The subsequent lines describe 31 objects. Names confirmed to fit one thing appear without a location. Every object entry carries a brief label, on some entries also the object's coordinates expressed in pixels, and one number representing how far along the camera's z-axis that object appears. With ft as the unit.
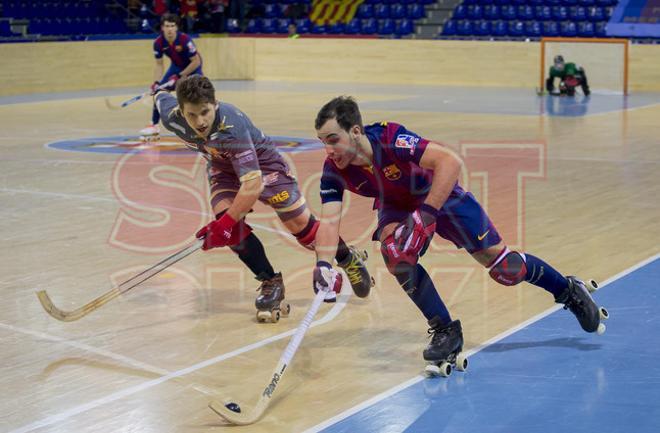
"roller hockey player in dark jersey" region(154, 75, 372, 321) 18.93
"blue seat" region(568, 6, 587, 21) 82.38
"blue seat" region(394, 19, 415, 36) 88.53
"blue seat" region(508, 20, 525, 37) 83.76
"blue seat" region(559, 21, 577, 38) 81.70
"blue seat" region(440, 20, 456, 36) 86.18
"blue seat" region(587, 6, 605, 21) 81.61
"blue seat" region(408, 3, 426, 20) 89.75
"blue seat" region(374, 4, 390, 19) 91.81
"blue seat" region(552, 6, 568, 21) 83.25
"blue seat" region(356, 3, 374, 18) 92.68
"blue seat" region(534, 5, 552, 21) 84.17
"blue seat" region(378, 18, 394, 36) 89.45
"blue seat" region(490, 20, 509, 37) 84.43
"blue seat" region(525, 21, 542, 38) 83.05
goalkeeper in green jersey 70.90
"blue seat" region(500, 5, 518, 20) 85.46
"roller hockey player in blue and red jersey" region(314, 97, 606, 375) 16.37
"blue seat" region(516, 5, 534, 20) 84.84
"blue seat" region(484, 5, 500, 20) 86.07
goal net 72.95
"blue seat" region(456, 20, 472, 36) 85.46
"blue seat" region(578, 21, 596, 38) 80.79
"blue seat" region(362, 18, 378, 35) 90.38
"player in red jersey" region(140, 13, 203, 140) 47.32
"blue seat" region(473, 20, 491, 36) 84.99
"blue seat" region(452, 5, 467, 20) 87.20
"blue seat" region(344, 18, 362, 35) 90.99
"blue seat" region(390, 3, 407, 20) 90.84
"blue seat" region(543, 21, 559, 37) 82.48
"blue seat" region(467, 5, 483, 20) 86.69
